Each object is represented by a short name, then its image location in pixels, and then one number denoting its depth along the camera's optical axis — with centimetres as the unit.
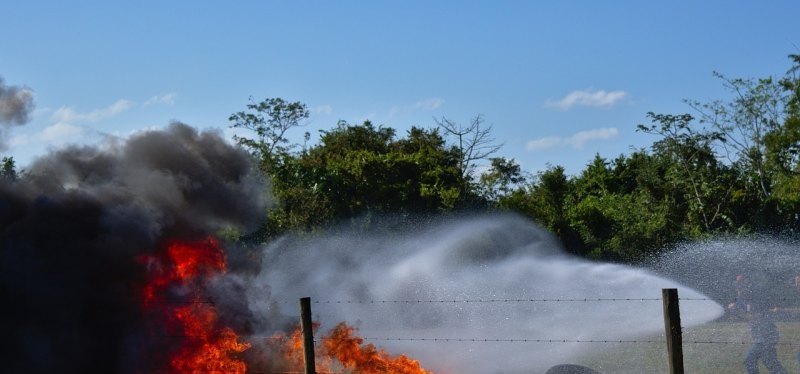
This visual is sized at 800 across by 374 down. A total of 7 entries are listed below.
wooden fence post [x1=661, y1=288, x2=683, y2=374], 975
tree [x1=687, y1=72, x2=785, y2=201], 4262
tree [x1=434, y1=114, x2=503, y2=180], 5889
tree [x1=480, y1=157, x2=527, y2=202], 5466
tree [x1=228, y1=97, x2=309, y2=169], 5500
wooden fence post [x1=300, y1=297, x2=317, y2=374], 1171
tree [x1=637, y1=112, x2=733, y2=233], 4162
